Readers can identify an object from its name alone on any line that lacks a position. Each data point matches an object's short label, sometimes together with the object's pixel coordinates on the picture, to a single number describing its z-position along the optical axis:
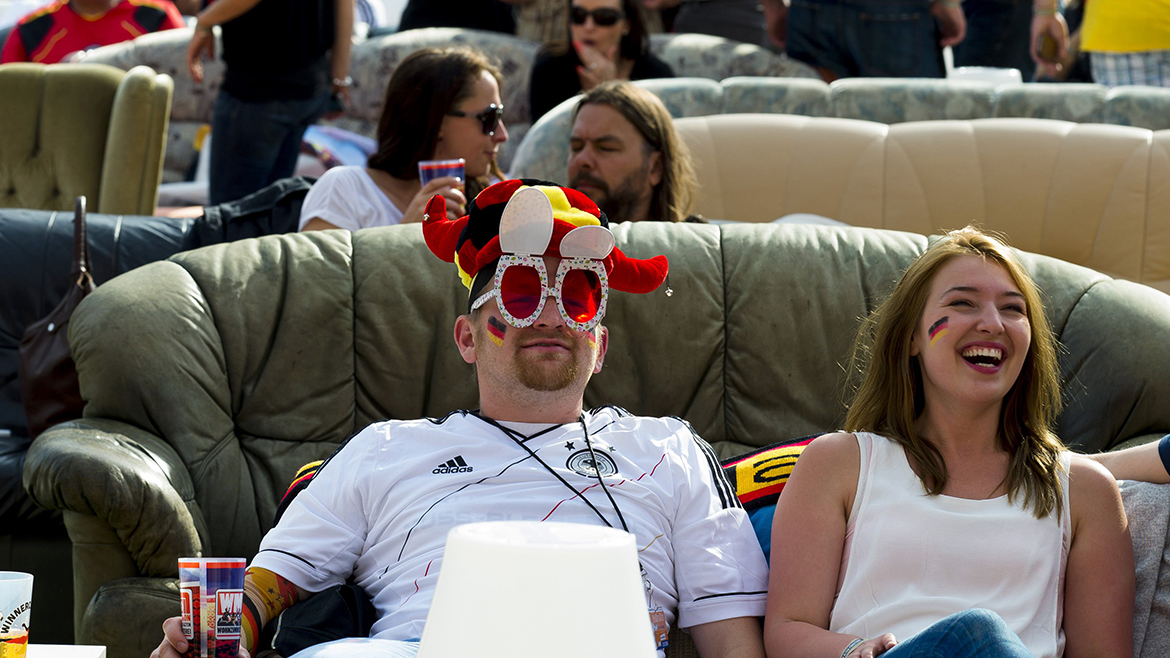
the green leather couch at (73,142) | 9.67
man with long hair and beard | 7.54
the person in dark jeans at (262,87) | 8.97
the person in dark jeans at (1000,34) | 12.26
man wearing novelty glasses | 4.26
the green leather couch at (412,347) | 5.46
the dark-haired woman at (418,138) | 7.19
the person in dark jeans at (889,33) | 10.84
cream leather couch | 8.16
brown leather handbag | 6.08
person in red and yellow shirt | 12.92
